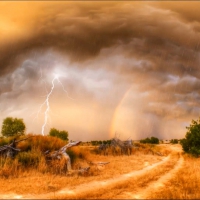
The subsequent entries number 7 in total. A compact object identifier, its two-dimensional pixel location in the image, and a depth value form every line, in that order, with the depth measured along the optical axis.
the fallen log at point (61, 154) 10.81
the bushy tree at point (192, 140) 19.37
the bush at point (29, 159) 10.81
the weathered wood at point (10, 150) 11.70
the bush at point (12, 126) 40.38
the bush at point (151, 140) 41.42
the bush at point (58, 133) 43.95
